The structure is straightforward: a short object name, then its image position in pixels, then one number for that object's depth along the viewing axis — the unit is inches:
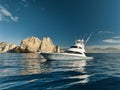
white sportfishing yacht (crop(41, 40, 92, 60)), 665.8
